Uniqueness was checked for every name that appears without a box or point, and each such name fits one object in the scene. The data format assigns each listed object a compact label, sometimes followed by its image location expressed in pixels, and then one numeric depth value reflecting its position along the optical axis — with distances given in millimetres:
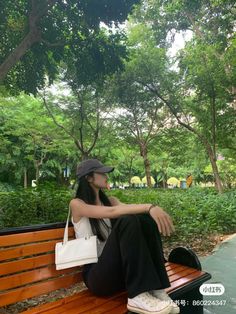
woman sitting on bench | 1413
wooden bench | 1500
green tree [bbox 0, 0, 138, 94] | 4747
